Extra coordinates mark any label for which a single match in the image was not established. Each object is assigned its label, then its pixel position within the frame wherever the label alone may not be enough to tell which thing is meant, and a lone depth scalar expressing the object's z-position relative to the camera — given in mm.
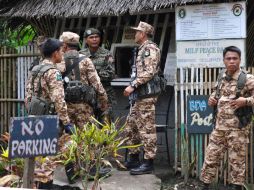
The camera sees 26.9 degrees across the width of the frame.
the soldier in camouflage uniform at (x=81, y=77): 6375
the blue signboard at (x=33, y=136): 4039
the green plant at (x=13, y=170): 4851
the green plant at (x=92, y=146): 5148
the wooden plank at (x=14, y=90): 8891
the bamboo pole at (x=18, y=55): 8492
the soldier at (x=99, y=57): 7020
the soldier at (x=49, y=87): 5691
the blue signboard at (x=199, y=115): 6699
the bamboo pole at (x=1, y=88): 8945
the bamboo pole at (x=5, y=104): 8906
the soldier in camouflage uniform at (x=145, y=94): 6664
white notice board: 6586
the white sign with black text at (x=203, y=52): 6664
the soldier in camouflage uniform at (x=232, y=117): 5785
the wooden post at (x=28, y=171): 4246
